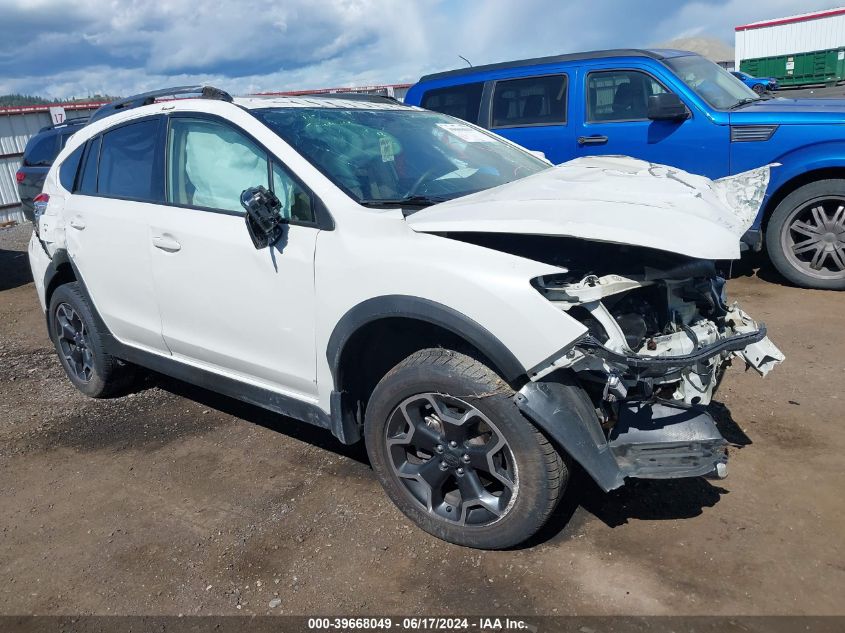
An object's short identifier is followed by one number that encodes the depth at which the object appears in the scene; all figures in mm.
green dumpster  31953
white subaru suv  2504
